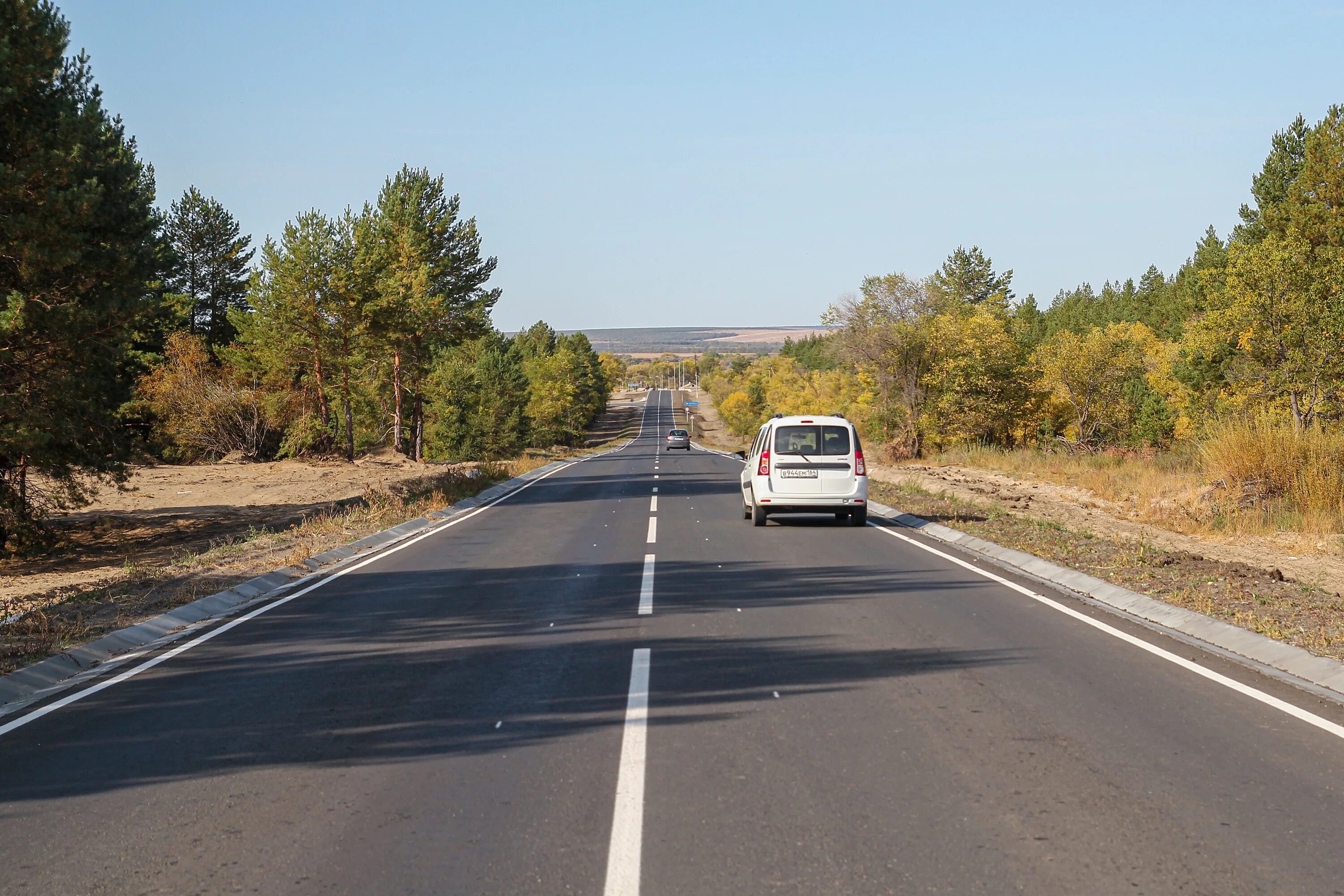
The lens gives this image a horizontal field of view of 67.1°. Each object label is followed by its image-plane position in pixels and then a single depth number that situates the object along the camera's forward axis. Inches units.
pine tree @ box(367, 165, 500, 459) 1633.9
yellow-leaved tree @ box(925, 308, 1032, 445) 1913.1
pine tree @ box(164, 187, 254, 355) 2250.2
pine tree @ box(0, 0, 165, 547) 655.8
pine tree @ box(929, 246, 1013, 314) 3732.8
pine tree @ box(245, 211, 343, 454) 1526.8
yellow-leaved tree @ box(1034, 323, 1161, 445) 2321.6
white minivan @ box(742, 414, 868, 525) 700.7
